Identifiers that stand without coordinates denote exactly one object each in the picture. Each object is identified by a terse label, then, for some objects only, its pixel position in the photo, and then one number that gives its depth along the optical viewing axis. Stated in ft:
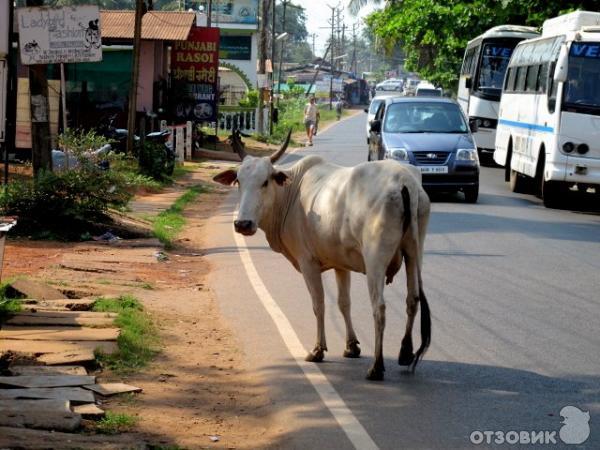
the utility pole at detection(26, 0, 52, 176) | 53.06
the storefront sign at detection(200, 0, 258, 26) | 236.63
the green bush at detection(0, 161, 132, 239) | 47.91
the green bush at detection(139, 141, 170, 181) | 76.79
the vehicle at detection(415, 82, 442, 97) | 173.62
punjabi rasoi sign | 102.32
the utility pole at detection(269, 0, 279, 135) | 162.91
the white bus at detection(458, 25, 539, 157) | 106.63
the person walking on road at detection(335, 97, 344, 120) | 278.75
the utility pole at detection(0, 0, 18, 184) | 59.75
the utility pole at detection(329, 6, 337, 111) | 314.76
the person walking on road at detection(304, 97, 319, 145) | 143.54
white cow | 25.00
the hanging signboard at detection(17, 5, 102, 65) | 49.32
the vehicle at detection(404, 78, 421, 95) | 277.78
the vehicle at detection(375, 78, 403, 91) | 297.78
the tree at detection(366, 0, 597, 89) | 108.68
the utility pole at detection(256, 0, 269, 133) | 148.25
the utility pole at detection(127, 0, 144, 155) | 80.28
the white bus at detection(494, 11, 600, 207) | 63.46
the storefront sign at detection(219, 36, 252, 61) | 240.94
